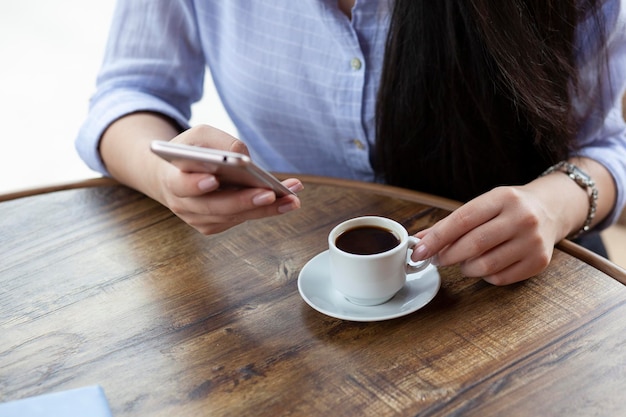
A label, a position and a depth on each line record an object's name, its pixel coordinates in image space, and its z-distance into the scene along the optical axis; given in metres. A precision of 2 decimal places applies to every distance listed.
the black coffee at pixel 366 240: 0.85
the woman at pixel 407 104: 0.88
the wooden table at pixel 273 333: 0.72
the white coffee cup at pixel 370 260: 0.82
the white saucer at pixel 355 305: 0.83
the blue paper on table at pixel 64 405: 0.71
